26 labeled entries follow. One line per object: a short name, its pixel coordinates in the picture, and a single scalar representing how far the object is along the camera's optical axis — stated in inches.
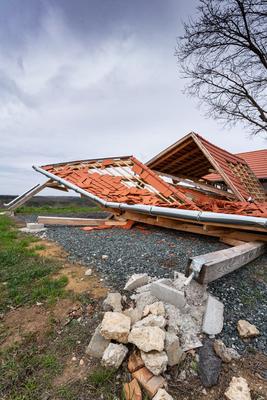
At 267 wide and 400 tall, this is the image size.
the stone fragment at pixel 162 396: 58.6
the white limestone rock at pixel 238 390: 61.6
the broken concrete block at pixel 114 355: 68.1
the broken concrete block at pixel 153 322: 74.2
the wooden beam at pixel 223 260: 89.0
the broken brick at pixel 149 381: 61.4
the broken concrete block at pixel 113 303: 88.8
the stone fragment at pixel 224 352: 73.1
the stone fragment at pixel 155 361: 63.9
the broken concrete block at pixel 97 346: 72.8
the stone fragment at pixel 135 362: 67.0
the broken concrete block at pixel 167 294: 85.4
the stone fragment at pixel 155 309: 80.3
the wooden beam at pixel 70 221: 282.4
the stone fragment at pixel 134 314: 80.1
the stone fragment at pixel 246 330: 82.1
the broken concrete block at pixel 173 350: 68.5
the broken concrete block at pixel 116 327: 71.1
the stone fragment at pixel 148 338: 65.9
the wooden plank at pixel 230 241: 179.4
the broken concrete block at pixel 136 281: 105.3
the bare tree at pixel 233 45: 359.5
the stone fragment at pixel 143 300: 88.0
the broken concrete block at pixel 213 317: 81.5
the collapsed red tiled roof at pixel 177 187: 174.1
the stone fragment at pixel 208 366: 66.9
